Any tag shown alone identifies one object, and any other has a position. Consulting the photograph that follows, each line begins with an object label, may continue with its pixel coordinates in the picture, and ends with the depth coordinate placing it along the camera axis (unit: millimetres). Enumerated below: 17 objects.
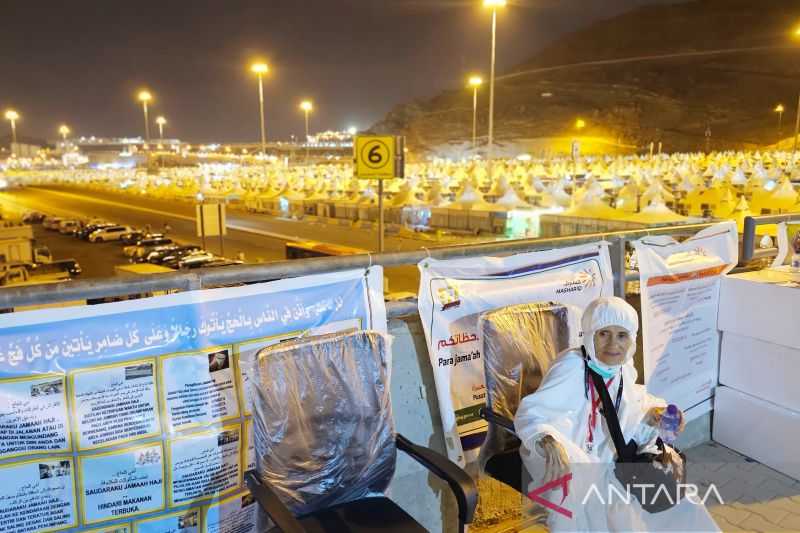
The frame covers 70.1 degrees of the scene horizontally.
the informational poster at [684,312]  4535
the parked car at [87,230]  37906
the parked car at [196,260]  20859
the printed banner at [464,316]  3488
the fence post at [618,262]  4578
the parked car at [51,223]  44262
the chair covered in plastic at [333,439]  2449
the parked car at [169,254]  25234
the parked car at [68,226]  40541
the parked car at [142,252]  27016
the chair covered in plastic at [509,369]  3242
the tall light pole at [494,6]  22031
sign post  9555
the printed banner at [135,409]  2354
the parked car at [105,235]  36125
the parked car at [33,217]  50688
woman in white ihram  2822
